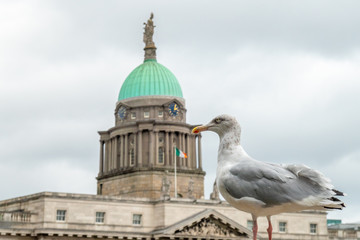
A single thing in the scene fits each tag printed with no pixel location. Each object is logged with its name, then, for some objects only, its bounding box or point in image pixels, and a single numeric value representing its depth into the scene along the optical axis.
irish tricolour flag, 87.95
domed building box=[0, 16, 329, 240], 75.75
